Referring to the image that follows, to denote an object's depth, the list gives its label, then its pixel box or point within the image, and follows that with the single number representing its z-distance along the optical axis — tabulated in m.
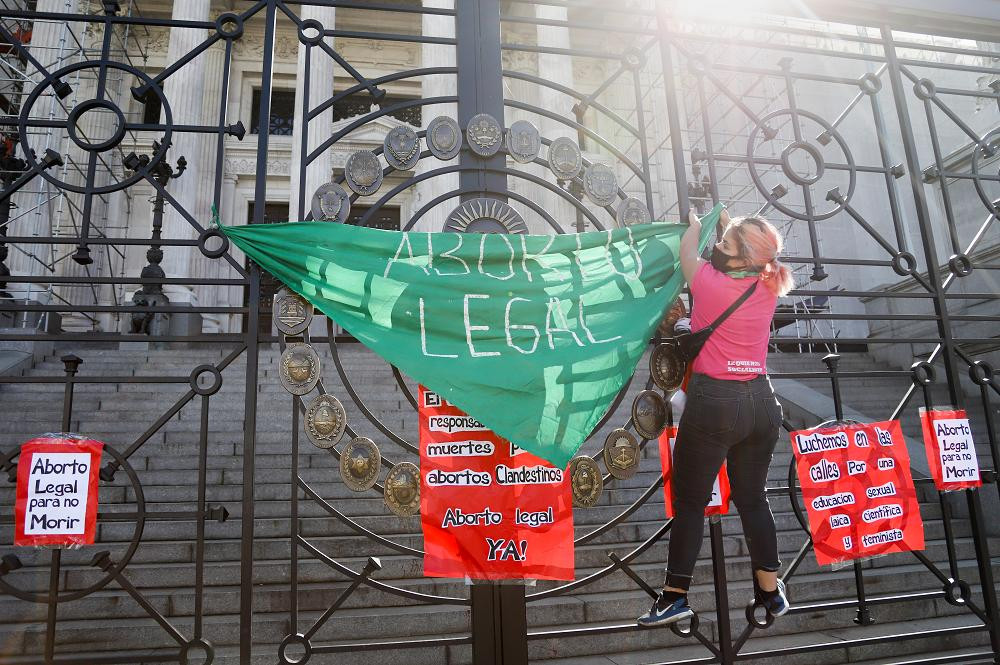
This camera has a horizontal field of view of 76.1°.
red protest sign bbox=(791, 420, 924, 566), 3.96
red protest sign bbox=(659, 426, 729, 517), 3.67
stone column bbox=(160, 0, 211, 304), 13.90
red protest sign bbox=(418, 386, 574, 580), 3.45
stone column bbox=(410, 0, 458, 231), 13.79
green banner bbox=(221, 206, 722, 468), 3.50
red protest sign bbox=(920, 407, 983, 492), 4.33
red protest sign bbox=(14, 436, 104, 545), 3.23
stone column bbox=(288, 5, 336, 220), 13.62
